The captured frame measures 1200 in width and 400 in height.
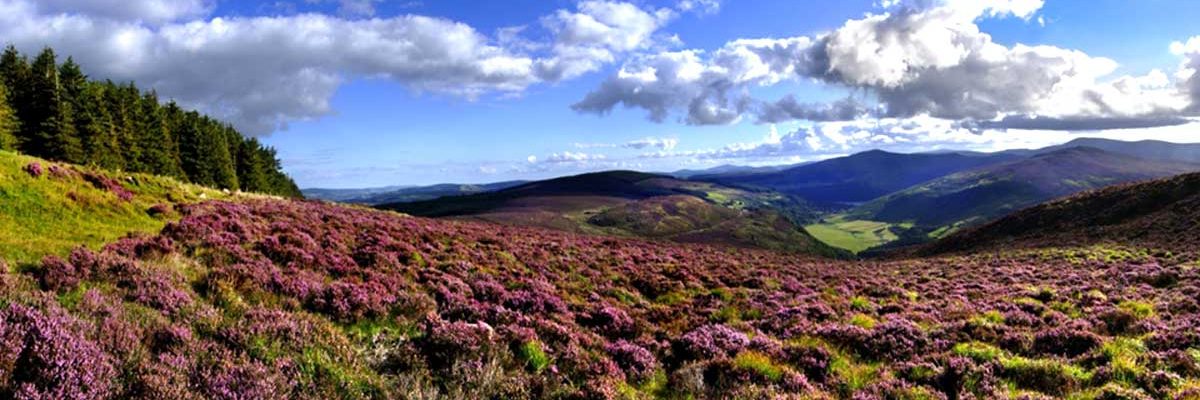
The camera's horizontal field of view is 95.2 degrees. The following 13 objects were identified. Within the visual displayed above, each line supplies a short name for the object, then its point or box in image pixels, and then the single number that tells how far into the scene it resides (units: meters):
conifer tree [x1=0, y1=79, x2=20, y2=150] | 50.97
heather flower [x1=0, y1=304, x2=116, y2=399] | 5.62
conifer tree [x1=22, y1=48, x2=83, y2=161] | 58.88
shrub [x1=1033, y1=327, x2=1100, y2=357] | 12.08
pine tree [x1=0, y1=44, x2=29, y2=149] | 59.53
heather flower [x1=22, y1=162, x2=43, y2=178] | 17.83
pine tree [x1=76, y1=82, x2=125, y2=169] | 62.19
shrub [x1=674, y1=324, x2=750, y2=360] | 12.07
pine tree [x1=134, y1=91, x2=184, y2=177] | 72.38
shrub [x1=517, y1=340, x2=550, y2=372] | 10.12
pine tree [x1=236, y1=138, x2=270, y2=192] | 100.12
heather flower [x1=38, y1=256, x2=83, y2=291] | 9.38
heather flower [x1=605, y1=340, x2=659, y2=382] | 10.57
